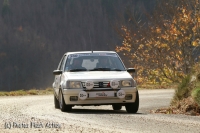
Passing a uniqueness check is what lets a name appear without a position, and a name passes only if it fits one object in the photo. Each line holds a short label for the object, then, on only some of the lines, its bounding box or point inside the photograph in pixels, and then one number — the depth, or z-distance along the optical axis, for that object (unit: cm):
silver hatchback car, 1535
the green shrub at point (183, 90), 1767
